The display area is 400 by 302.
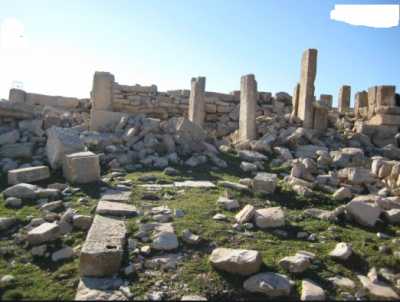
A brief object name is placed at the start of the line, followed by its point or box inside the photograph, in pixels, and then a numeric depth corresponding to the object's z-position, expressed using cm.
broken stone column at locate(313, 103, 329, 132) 1388
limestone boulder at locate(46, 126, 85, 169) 845
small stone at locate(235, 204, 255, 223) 550
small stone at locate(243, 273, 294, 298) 376
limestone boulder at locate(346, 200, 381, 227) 577
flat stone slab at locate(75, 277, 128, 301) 356
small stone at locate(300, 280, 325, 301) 366
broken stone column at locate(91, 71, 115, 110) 1378
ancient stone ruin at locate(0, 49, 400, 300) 404
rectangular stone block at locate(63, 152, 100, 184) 757
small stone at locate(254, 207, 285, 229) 545
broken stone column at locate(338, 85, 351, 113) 2075
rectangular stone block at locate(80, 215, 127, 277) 402
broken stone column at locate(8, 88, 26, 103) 1664
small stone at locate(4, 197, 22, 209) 613
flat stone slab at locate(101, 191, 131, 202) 649
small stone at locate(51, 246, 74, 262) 440
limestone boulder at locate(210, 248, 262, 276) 404
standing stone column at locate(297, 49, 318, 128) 1379
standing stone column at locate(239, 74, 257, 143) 1280
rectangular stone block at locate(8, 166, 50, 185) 740
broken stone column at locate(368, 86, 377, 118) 1512
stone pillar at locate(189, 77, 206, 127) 1453
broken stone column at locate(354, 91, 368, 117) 1723
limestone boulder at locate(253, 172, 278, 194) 723
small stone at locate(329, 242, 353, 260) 445
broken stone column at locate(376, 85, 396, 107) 1452
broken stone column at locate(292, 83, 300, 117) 1506
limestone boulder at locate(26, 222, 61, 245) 471
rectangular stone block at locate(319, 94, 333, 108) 2192
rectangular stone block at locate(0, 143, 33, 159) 941
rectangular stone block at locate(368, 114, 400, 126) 1407
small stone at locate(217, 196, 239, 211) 619
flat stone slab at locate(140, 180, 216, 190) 751
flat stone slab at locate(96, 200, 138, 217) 564
